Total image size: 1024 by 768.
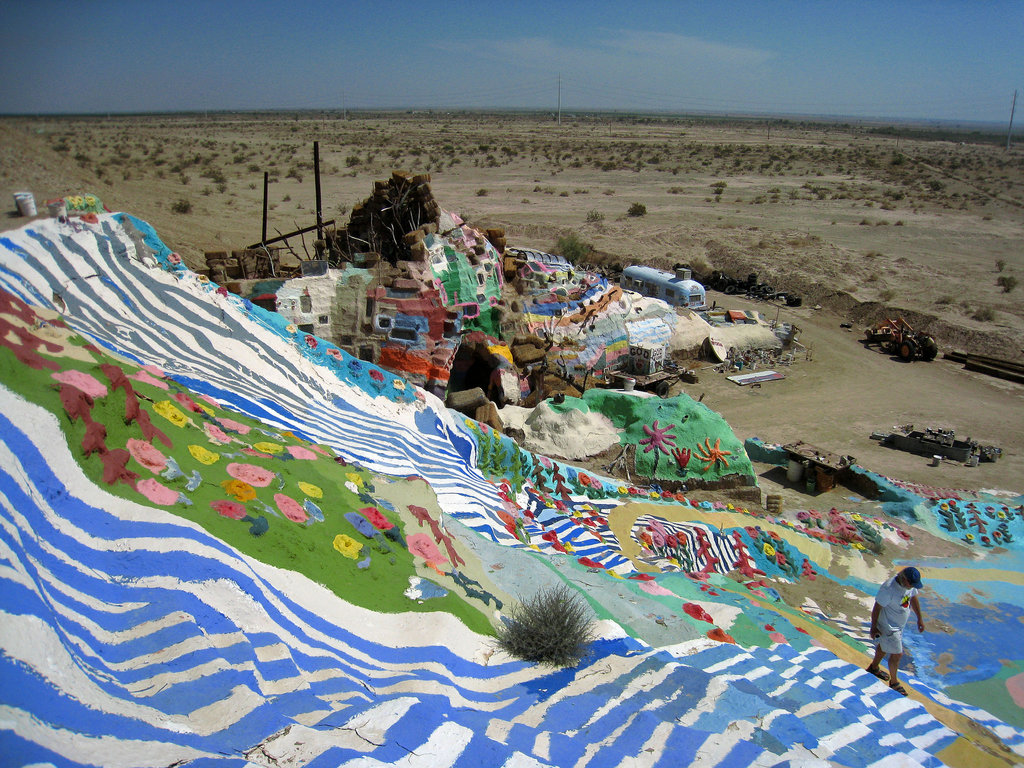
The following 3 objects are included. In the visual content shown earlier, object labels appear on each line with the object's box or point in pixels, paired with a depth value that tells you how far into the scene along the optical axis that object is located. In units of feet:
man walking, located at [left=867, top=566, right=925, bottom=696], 20.93
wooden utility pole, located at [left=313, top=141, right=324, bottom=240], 56.49
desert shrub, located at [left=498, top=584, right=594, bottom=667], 15.38
